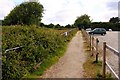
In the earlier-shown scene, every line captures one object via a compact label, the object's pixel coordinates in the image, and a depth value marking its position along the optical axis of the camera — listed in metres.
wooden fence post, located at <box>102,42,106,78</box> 2.84
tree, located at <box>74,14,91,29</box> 38.04
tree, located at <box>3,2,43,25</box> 26.34
